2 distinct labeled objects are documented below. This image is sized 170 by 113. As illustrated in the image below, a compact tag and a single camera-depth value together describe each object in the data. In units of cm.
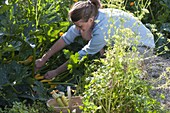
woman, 414
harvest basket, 356
